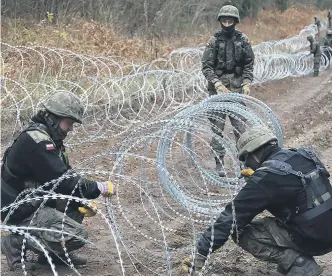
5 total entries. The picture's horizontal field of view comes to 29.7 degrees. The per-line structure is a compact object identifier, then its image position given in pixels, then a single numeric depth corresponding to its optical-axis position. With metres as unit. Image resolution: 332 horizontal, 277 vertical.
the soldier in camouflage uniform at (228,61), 7.96
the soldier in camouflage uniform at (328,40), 21.08
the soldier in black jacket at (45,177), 4.92
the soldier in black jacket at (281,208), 4.43
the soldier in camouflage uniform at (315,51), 18.75
